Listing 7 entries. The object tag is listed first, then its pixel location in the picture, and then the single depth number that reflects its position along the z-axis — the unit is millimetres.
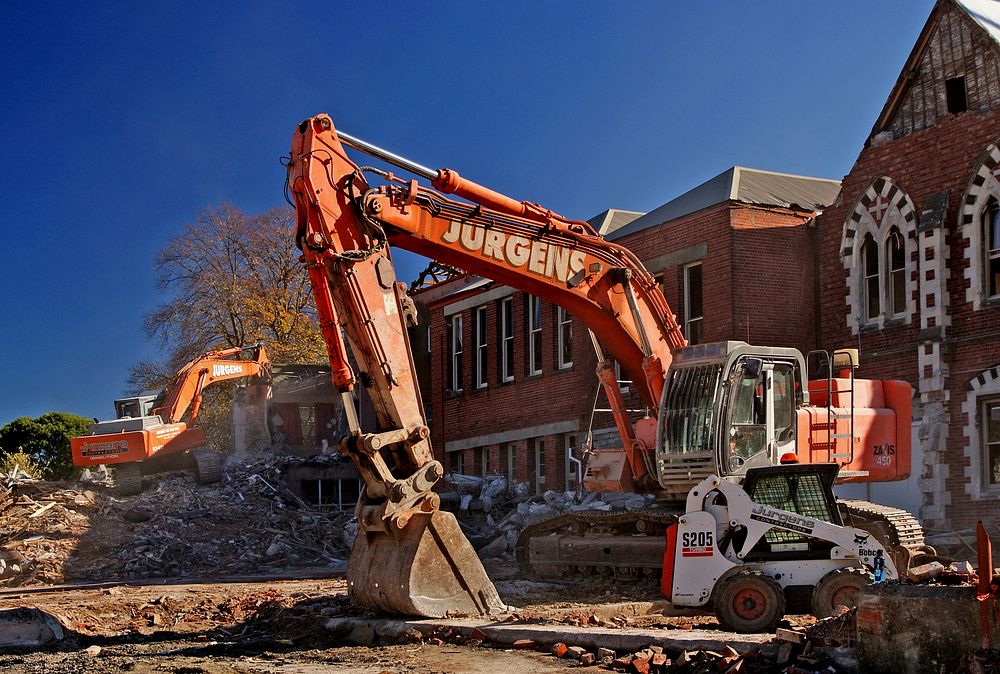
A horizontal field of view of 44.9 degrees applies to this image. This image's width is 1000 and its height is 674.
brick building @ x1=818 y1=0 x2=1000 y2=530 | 19922
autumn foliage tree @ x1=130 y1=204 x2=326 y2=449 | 50312
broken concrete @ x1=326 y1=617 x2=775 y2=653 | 9750
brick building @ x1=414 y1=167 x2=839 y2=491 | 23406
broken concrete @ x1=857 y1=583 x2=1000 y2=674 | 8062
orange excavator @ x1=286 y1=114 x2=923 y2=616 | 12672
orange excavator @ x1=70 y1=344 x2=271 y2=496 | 30266
